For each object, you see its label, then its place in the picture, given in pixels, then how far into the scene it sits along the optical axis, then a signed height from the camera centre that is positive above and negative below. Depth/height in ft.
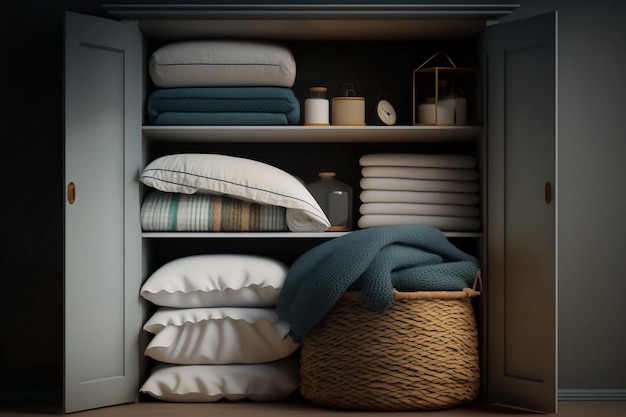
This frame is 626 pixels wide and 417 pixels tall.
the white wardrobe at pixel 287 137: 9.72 +0.51
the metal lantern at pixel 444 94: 10.78 +1.52
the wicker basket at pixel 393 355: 9.63 -1.84
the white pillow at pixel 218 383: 10.19 -2.29
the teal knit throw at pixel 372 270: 9.48 -0.80
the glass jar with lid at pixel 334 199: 11.00 +0.07
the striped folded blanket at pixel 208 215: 10.41 -0.14
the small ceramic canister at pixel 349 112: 10.85 +1.26
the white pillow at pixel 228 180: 10.09 +0.31
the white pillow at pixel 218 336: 10.11 -1.68
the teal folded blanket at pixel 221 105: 10.59 +1.32
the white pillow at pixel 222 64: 10.52 +1.85
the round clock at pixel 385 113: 10.82 +1.25
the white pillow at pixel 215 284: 10.11 -1.01
